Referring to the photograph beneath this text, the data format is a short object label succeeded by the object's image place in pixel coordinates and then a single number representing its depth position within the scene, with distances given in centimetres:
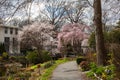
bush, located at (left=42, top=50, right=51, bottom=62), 1870
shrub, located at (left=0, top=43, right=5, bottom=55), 2585
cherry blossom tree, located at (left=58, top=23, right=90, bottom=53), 2456
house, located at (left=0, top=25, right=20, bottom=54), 2692
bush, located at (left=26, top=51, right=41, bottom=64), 1802
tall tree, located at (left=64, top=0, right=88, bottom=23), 2678
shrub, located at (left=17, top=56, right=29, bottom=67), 1896
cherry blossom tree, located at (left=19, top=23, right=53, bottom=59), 2290
